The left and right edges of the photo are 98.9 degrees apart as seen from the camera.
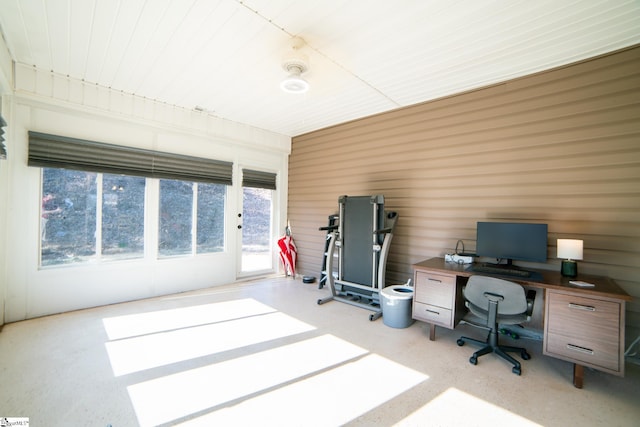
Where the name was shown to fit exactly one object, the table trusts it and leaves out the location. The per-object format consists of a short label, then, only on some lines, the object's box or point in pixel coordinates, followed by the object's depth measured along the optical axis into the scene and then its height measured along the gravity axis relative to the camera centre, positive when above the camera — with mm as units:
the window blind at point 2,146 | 2670 +607
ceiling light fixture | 2584 +1428
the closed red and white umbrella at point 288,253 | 5555 -839
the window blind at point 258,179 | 5273 +655
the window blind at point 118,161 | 3348 +700
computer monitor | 2756 -251
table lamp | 2525 -328
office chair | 2371 -797
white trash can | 3275 -1137
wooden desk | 2043 -814
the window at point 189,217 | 4391 -114
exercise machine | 3842 -542
